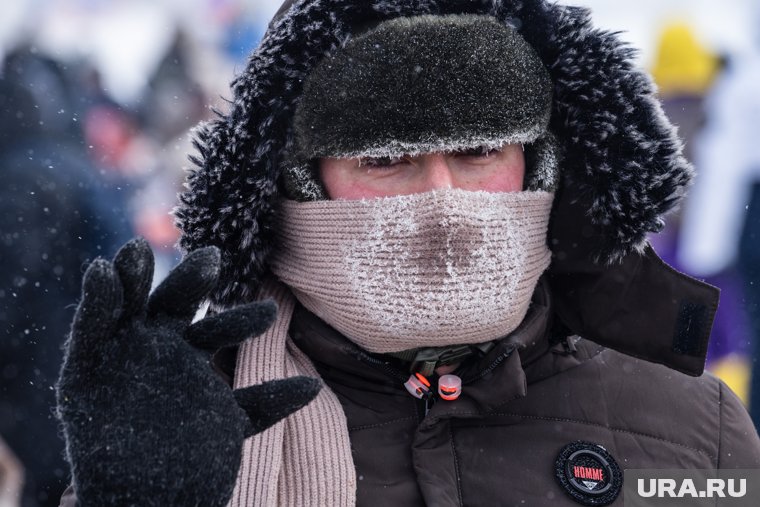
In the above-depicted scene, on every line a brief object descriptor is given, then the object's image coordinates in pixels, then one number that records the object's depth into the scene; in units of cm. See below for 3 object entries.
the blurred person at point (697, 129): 392
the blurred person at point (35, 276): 281
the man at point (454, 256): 155
